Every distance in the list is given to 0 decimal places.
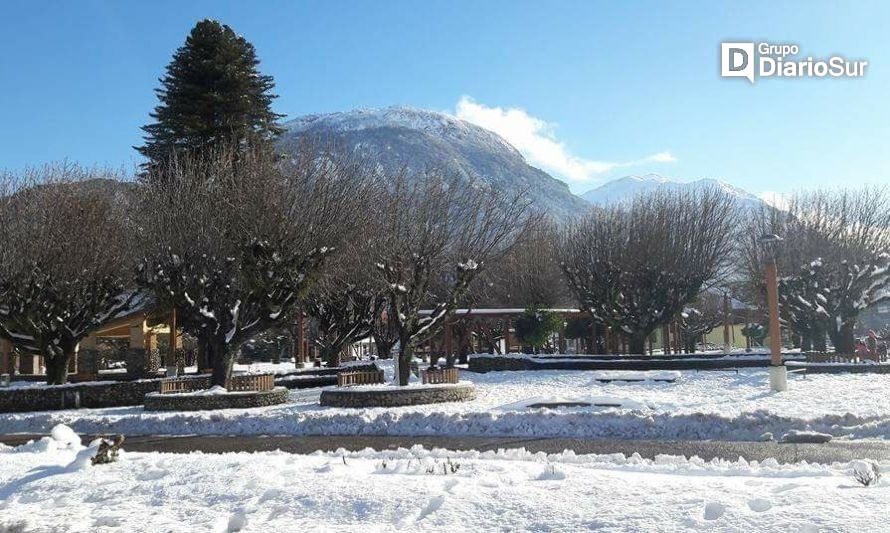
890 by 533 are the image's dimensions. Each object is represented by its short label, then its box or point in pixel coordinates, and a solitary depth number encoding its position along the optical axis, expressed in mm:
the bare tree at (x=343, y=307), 33781
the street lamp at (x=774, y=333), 20516
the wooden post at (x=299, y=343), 39938
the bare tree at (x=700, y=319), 53116
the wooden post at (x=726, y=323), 47312
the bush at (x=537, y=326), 37688
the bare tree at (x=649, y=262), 36531
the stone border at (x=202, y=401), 20859
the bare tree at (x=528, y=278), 53000
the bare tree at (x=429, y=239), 23392
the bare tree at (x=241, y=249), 22906
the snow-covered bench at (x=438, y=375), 22297
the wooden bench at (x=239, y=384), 22406
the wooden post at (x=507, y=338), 41750
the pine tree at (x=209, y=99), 37406
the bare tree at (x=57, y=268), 25562
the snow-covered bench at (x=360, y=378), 23189
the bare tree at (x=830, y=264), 34125
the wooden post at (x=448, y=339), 35275
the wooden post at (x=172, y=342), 32688
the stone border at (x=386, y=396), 20109
